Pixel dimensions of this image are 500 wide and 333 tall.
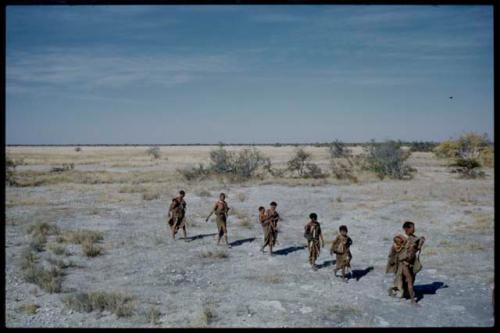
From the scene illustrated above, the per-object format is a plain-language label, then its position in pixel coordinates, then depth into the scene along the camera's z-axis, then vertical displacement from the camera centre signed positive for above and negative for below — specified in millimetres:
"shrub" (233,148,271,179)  33281 +662
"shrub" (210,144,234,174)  34031 +826
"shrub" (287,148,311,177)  35000 +937
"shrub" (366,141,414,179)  33031 +1045
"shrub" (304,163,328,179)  32938 +36
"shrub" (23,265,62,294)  8997 -2293
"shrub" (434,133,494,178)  33031 +1635
